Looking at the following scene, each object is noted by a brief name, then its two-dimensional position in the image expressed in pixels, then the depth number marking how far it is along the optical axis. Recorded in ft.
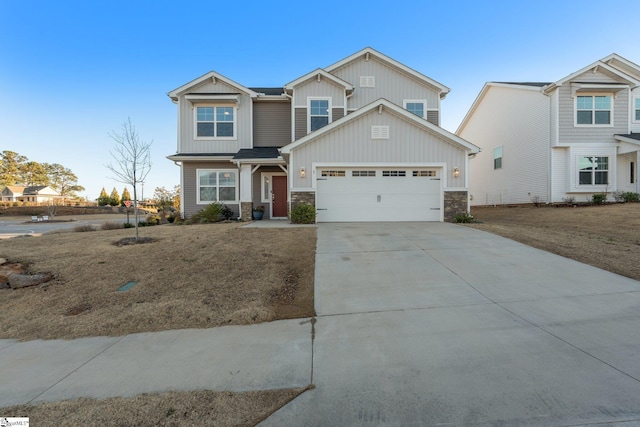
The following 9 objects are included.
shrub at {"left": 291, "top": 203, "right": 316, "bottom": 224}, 37.76
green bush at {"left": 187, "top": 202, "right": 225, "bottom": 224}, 43.51
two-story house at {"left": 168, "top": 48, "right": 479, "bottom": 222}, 39.22
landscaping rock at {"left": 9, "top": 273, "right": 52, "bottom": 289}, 18.69
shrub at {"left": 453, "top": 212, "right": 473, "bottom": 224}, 38.29
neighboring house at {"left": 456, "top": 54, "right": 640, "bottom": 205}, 49.90
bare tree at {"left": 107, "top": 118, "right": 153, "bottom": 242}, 30.19
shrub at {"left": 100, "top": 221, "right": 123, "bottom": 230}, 40.01
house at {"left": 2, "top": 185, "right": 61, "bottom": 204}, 173.37
